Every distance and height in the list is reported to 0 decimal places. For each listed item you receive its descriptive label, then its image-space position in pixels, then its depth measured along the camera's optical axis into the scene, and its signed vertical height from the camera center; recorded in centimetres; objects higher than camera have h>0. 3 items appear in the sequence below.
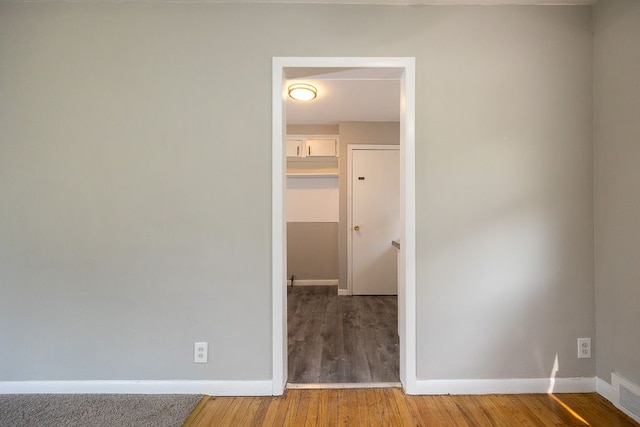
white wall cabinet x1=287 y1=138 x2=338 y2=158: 438 +97
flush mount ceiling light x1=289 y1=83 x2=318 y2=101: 288 +122
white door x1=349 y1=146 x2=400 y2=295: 416 -7
